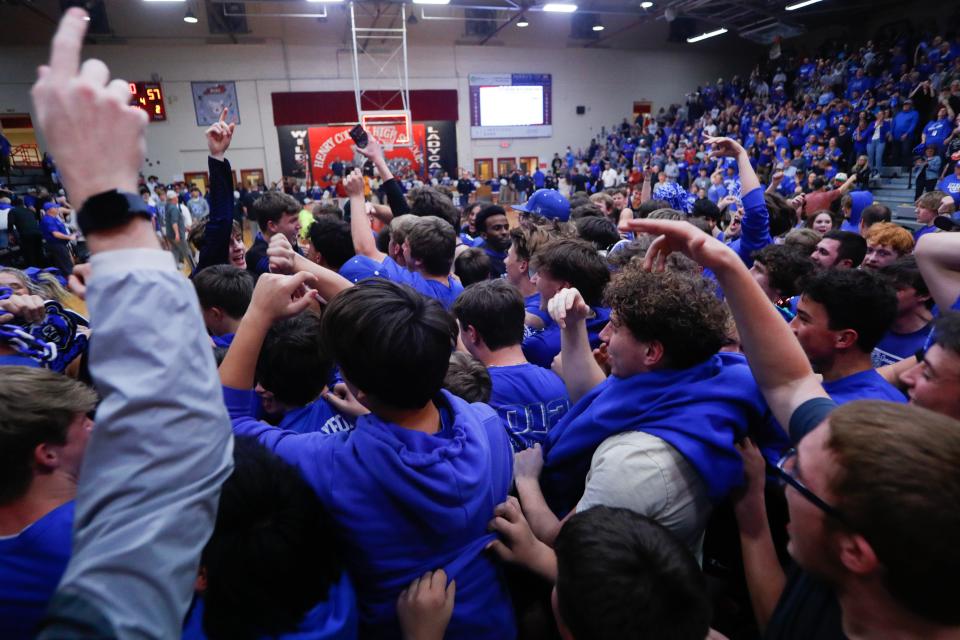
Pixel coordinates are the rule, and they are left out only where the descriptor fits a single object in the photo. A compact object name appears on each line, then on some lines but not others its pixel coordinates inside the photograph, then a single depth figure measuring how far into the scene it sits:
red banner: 19.11
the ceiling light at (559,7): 14.59
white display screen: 20.55
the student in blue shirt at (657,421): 1.32
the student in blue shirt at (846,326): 1.76
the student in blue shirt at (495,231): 4.43
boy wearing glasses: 0.80
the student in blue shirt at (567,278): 2.54
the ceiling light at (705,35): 18.88
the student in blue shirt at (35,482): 1.02
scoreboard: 17.06
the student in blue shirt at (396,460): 1.14
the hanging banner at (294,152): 19.03
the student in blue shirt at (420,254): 3.02
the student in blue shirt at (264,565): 1.01
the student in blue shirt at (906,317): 2.46
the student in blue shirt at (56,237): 9.54
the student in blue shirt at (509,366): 1.94
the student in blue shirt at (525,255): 3.16
